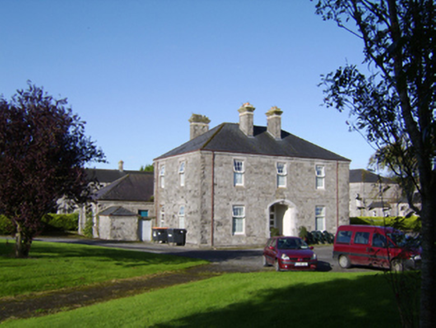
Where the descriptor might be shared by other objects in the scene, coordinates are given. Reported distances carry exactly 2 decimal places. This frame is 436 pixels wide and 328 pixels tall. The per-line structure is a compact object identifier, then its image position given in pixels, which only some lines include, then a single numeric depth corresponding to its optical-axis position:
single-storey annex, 41.88
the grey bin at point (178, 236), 35.25
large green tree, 5.69
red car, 19.17
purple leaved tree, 20.23
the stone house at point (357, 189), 69.00
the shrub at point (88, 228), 46.38
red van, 19.51
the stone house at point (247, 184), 34.69
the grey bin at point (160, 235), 37.12
